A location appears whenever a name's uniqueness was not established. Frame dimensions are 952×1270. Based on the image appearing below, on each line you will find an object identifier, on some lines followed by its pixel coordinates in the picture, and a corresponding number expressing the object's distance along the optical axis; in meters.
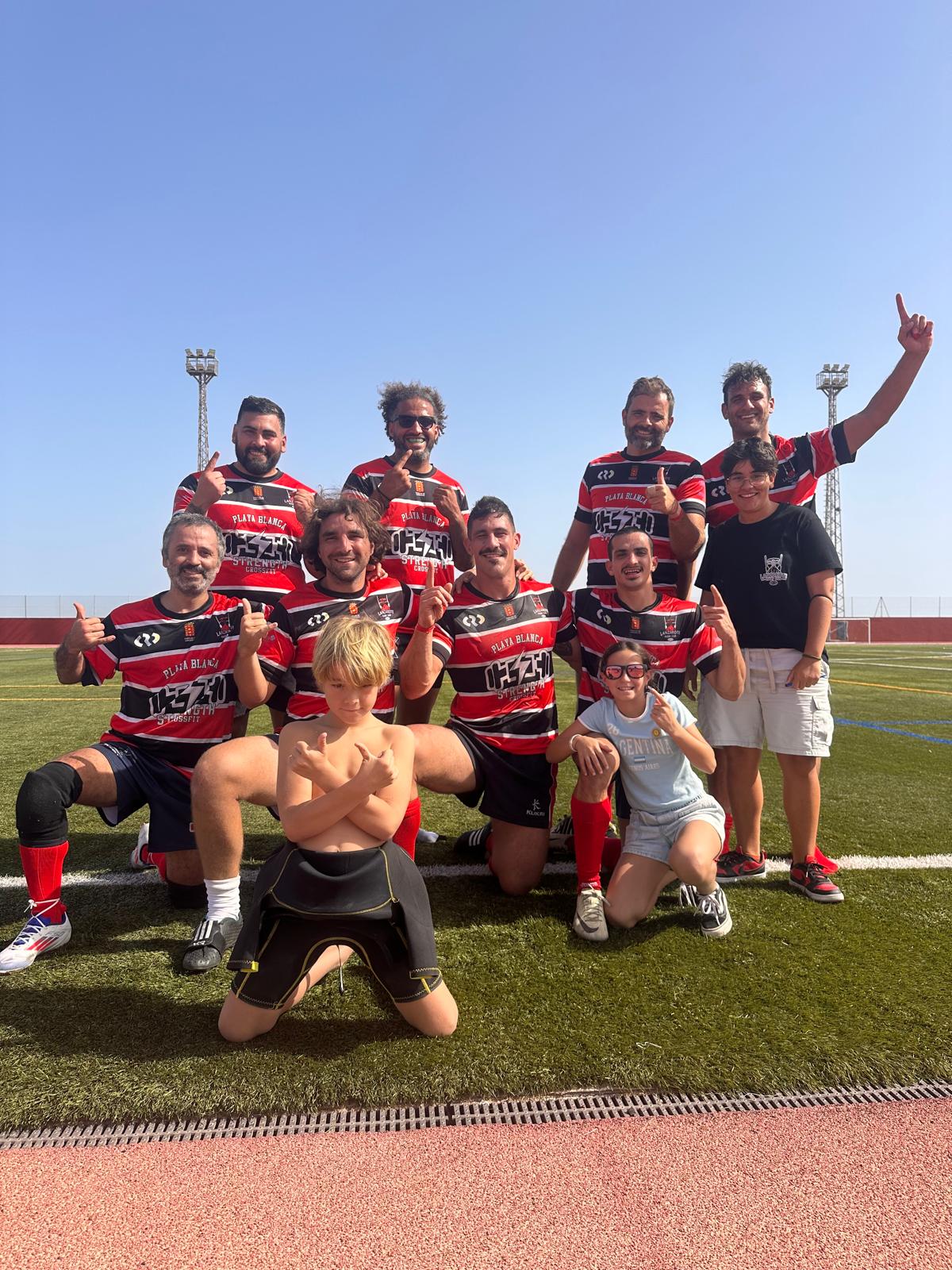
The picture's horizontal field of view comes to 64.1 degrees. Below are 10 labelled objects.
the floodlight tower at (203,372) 41.38
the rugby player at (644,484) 4.12
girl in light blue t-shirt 3.11
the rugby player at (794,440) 4.13
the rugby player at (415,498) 4.40
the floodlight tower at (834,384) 47.78
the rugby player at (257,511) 4.30
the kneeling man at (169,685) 3.27
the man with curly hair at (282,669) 2.91
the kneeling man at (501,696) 3.57
